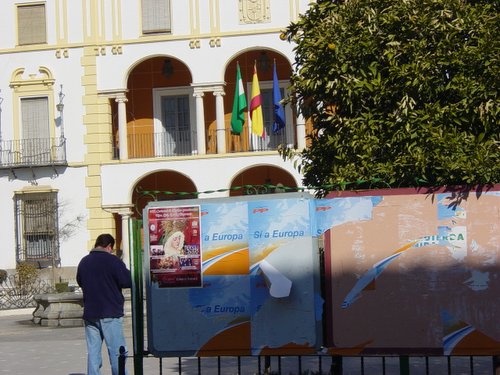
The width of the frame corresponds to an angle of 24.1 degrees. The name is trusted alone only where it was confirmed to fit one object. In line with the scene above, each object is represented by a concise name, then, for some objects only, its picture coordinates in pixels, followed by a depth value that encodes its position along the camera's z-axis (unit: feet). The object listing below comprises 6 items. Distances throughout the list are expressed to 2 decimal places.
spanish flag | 114.93
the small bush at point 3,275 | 117.07
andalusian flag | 115.44
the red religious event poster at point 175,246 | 32.24
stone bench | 80.38
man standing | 38.34
